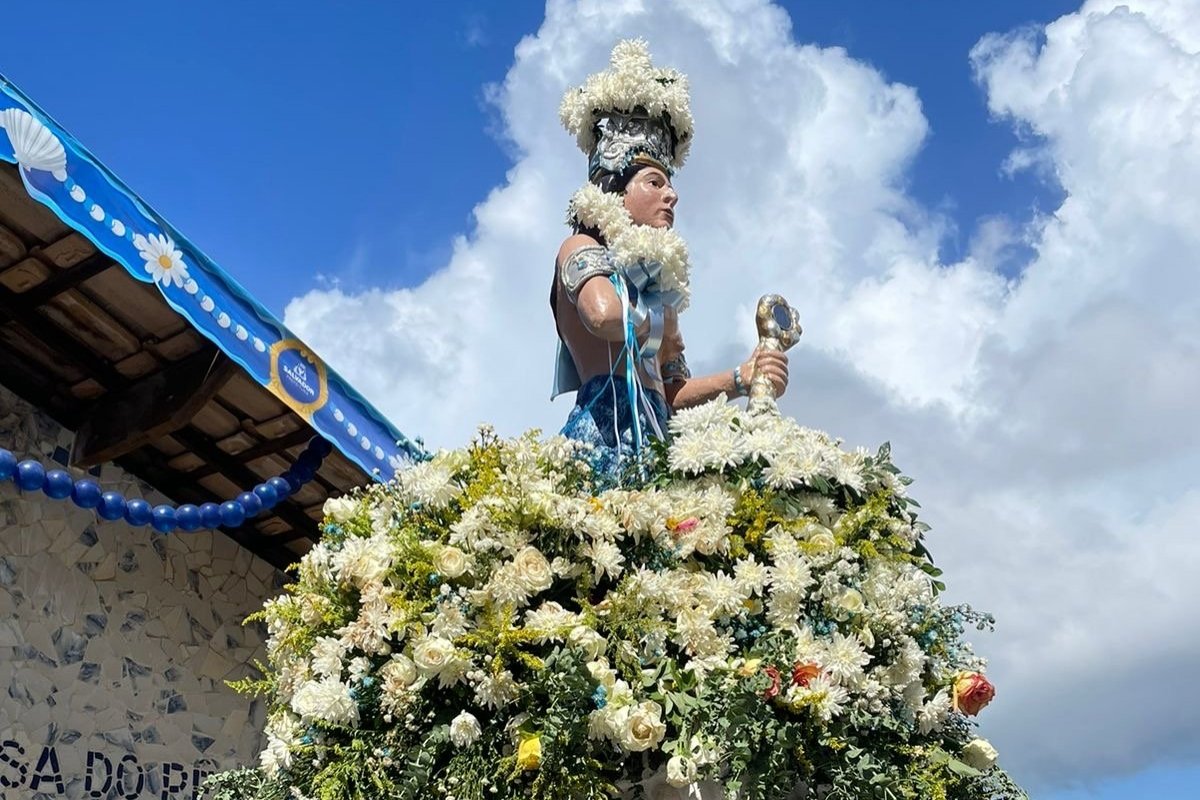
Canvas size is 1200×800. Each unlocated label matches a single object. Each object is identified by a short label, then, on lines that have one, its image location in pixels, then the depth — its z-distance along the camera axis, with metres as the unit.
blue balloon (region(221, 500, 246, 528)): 5.60
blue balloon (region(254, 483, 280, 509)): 5.76
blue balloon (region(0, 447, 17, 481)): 4.82
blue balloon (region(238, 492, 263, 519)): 5.68
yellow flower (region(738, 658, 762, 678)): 2.50
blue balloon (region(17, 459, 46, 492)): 4.89
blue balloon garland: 4.93
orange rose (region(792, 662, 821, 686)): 2.52
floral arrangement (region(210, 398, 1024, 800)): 2.46
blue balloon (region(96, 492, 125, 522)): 5.20
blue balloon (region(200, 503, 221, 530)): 5.57
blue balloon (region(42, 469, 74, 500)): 5.01
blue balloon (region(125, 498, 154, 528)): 5.30
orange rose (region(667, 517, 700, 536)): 2.78
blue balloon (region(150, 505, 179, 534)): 5.42
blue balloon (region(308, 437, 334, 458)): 6.01
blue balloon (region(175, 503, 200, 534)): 5.52
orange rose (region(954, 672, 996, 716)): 2.81
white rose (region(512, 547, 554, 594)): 2.59
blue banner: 4.34
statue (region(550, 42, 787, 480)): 3.58
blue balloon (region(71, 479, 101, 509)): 5.07
